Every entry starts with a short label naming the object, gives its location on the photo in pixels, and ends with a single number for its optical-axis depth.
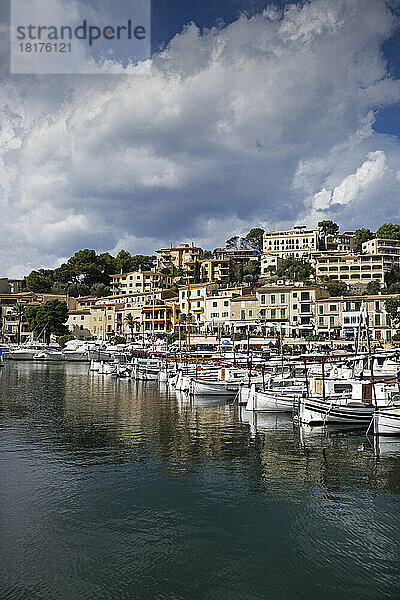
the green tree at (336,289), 93.25
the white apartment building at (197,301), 95.12
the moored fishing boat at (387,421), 23.08
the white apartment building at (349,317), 76.19
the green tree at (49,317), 95.44
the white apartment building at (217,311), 89.06
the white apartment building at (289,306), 81.44
